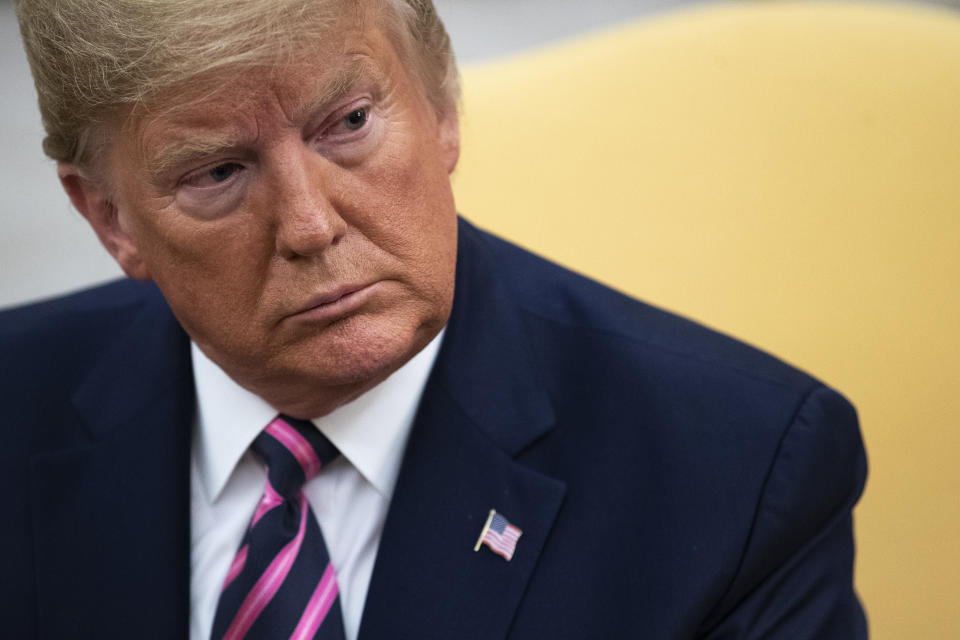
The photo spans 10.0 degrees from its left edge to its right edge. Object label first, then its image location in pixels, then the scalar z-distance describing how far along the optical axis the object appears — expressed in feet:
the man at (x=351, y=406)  8.55
